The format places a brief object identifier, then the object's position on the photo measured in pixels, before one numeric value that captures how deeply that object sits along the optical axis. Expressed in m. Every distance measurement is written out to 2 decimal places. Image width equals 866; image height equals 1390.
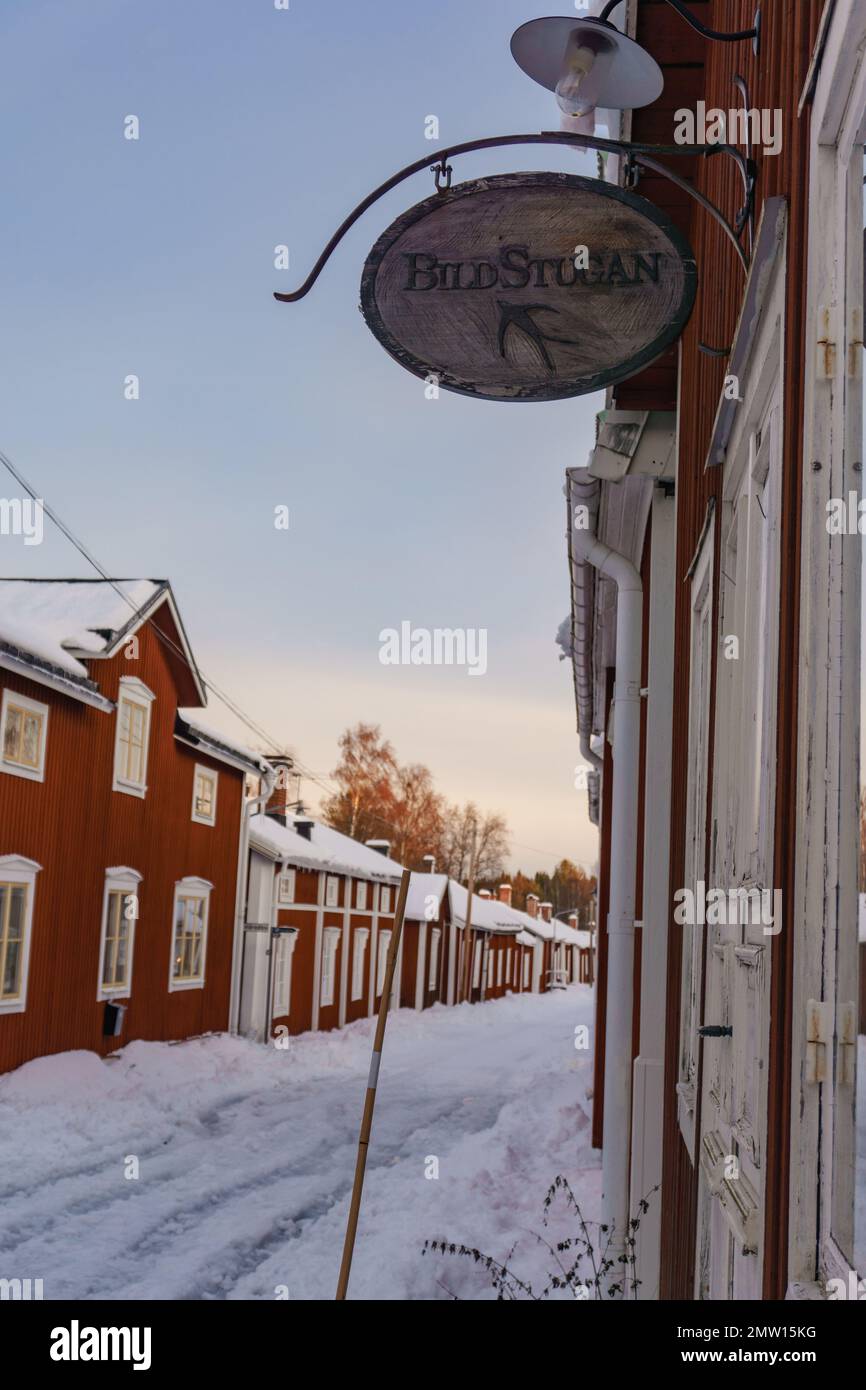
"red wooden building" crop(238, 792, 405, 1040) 22.16
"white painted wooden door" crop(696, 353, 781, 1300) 2.23
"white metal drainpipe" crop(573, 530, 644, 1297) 6.03
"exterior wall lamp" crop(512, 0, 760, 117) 2.98
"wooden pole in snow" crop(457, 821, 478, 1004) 38.64
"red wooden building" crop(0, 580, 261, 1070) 14.14
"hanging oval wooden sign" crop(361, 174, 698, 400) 2.79
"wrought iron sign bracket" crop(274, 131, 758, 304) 2.69
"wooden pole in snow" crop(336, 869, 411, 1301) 4.68
